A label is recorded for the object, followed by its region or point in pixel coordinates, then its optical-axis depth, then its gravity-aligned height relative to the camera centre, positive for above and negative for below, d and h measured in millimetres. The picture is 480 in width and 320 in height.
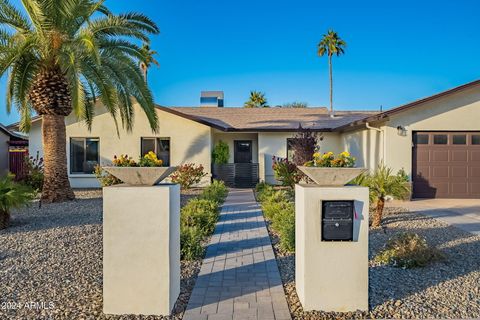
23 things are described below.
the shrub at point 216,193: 11994 -1138
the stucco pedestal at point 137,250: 3881 -972
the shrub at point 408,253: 5496 -1462
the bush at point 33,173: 14898 -543
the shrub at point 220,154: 18016 +319
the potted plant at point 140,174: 3938 -150
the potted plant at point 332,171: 3947 -125
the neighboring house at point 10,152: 20359 +494
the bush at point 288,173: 13602 -482
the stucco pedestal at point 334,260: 3959 -1099
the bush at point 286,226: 6305 -1304
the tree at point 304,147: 12797 +463
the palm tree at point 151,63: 29816 +8457
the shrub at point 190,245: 5859 -1412
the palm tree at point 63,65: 10406 +3006
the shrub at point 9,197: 7699 -804
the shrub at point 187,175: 15984 -657
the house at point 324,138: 13070 +995
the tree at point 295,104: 52638 +8355
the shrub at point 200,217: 7738 -1273
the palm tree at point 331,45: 34688 +11232
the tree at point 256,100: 41781 +7072
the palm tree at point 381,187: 8164 -626
